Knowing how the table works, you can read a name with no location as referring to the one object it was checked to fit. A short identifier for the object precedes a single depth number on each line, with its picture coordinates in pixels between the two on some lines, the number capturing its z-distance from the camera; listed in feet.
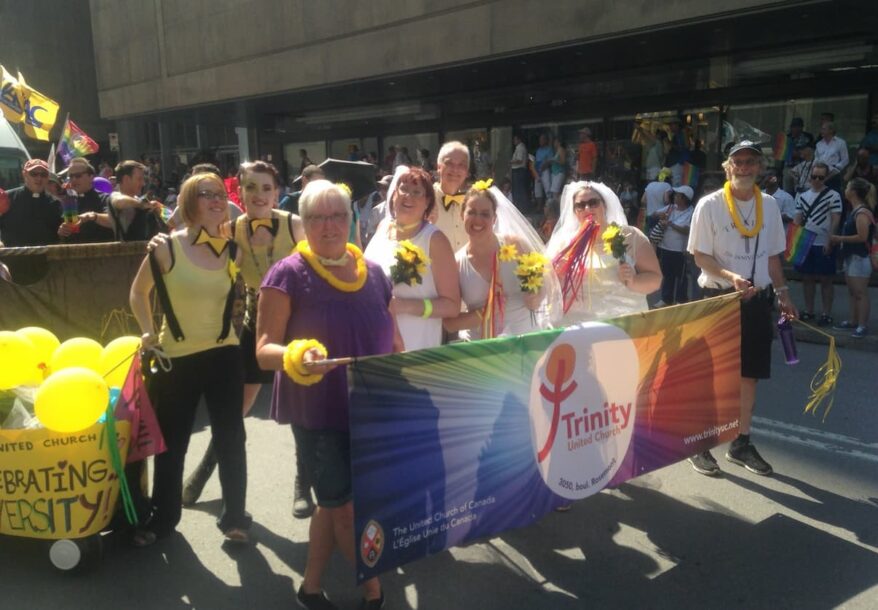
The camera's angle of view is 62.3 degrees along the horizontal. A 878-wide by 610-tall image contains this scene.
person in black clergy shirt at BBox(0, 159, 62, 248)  23.11
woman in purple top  9.48
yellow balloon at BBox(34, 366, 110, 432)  10.62
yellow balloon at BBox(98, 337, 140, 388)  12.37
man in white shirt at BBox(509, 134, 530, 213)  56.54
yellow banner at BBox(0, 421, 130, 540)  11.08
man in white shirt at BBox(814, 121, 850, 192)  38.11
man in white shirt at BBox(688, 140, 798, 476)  15.03
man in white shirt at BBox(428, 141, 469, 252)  15.74
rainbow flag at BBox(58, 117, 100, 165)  33.06
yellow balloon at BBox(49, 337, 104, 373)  12.73
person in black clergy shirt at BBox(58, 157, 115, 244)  22.65
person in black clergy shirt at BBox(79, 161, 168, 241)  21.08
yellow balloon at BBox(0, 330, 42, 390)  11.68
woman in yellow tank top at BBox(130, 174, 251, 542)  11.89
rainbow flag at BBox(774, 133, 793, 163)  42.75
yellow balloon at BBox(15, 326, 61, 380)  12.72
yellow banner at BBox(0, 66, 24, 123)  31.01
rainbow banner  9.25
